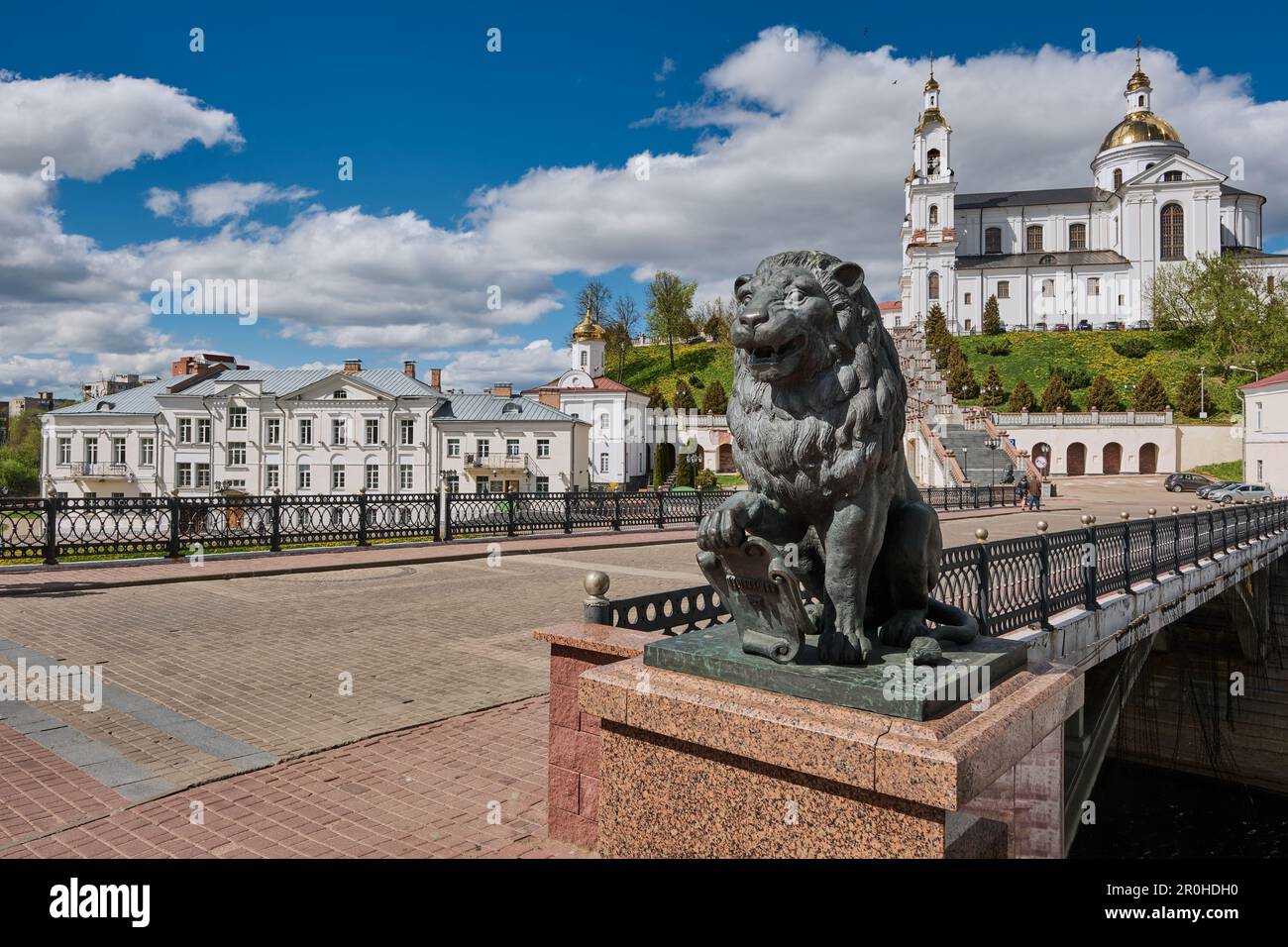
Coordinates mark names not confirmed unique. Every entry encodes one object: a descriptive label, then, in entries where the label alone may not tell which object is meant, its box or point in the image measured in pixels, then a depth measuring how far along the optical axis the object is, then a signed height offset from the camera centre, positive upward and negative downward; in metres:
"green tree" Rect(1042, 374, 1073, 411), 57.03 +5.21
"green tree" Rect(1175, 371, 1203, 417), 55.16 +5.07
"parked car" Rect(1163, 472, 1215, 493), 42.75 -0.83
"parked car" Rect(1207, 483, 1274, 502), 34.72 -1.22
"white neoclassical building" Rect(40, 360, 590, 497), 48.06 +2.00
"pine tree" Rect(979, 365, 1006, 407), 62.34 +6.26
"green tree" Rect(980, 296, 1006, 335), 77.00 +14.71
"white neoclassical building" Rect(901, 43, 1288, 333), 77.62 +25.44
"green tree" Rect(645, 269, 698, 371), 84.62 +18.13
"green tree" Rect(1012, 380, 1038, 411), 57.35 +5.21
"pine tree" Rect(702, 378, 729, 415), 61.88 +5.74
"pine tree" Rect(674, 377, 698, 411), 63.84 +5.90
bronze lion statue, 2.89 +0.13
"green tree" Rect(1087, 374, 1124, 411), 56.19 +5.25
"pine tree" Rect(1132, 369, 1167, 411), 54.16 +5.10
